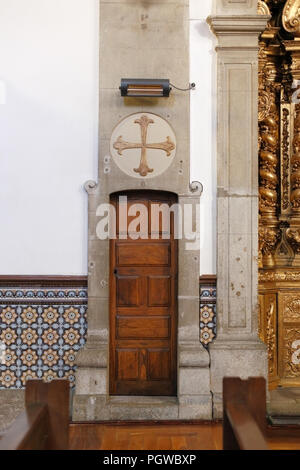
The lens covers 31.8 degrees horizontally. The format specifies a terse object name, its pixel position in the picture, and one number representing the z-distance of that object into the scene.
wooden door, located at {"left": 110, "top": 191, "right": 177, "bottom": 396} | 5.59
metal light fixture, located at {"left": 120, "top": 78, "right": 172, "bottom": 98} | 5.39
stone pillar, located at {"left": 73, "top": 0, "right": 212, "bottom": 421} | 5.52
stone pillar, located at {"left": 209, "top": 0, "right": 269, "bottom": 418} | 5.54
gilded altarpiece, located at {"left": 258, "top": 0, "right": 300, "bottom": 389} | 6.11
